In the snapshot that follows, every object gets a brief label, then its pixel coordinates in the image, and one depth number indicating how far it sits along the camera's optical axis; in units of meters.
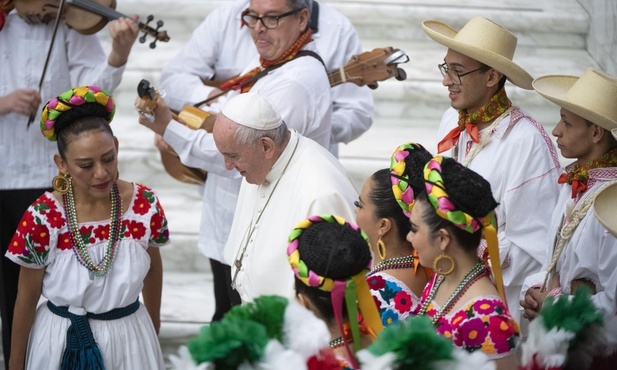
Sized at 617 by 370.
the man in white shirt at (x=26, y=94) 9.58
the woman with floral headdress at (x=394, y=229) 6.43
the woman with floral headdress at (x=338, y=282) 5.37
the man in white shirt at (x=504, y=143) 7.87
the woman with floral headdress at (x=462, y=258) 5.70
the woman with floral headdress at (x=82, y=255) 7.55
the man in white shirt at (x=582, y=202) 7.06
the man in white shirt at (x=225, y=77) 10.06
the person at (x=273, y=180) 7.21
